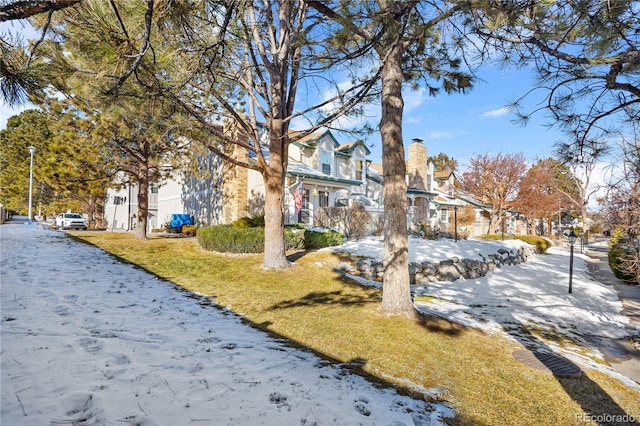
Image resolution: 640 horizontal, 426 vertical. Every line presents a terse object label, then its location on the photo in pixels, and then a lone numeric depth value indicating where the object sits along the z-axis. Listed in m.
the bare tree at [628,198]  6.18
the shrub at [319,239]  13.67
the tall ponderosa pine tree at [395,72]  4.44
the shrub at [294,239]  13.09
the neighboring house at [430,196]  26.61
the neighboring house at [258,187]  17.16
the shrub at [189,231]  19.19
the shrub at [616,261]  12.84
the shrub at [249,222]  14.27
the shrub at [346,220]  17.19
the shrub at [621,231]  6.80
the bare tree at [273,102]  8.34
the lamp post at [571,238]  11.12
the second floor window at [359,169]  24.53
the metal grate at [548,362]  4.57
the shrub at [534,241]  22.86
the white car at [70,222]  24.83
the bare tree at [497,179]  28.77
